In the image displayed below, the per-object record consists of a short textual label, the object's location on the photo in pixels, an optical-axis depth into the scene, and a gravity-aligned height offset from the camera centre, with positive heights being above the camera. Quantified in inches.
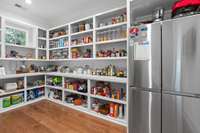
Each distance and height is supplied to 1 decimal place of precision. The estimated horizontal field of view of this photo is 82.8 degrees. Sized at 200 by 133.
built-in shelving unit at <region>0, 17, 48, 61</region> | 105.1 +26.9
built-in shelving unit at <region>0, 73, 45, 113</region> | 103.0 -29.3
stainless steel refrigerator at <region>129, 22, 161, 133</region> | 54.1 -7.0
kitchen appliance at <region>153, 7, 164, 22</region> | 61.5 +28.1
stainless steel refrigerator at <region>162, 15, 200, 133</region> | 45.1 -3.8
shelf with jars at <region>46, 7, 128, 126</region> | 89.2 -2.0
